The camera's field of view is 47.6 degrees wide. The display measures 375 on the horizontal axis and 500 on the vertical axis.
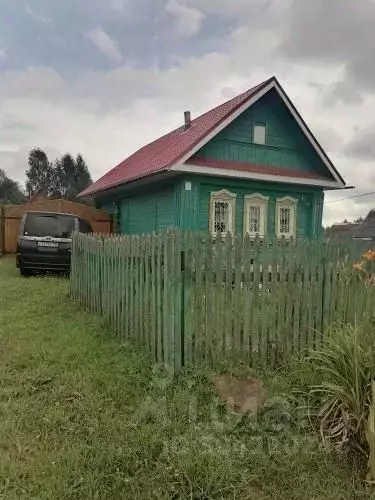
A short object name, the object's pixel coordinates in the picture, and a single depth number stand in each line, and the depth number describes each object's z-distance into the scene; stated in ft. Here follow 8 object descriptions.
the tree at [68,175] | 208.85
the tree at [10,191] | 187.75
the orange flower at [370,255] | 15.02
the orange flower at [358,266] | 15.71
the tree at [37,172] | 212.84
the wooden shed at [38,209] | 56.85
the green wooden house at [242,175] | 43.24
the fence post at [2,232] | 56.39
